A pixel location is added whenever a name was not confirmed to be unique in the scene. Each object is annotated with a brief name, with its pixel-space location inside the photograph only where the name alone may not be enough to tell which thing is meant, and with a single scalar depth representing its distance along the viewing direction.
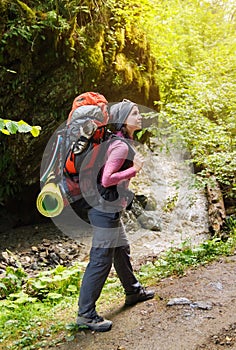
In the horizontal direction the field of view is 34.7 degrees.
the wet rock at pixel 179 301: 3.29
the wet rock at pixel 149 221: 7.77
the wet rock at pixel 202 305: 3.16
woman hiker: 2.93
